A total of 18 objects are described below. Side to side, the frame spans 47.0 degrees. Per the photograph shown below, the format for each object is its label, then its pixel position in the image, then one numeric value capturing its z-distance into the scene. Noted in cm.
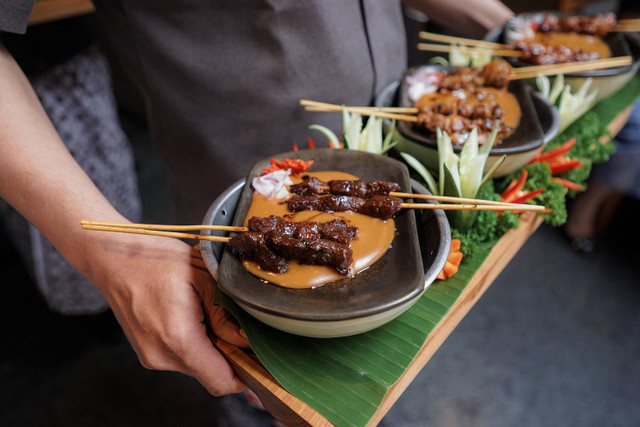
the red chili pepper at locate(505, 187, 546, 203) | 72
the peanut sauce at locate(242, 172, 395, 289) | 59
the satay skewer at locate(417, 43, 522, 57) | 91
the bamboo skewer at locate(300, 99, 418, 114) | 75
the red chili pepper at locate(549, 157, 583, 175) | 77
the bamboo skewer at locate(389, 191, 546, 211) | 62
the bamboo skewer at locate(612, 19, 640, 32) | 96
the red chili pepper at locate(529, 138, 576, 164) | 77
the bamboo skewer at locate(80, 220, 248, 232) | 59
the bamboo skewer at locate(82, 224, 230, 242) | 59
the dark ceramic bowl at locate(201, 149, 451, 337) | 56
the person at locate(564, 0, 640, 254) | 106
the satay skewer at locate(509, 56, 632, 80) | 84
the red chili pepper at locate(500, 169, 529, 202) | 73
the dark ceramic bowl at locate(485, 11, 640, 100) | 84
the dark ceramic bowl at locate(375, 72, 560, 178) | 71
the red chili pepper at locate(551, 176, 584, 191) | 76
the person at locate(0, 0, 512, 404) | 61
